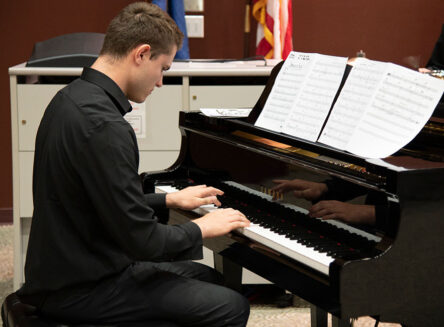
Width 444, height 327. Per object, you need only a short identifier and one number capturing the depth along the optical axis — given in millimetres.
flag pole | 6293
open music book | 3306
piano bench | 3197
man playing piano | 3082
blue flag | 6023
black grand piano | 3149
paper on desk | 4024
